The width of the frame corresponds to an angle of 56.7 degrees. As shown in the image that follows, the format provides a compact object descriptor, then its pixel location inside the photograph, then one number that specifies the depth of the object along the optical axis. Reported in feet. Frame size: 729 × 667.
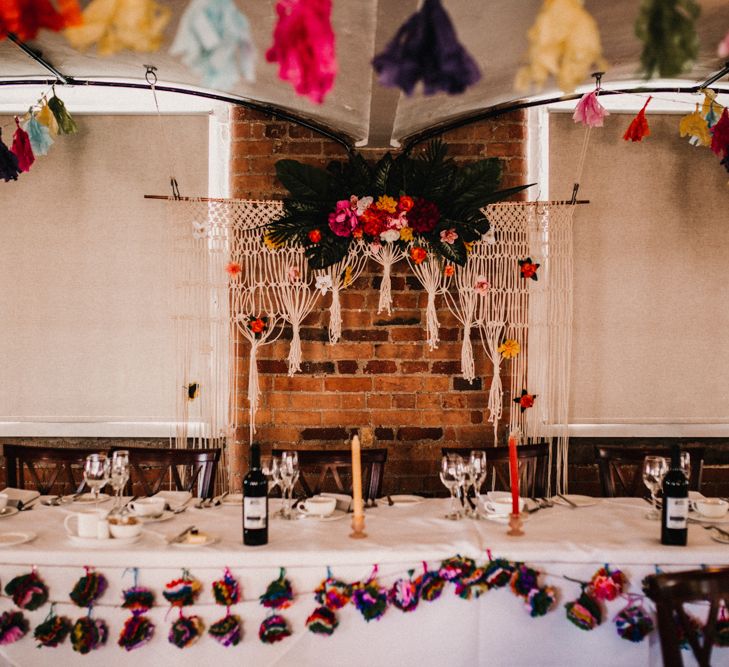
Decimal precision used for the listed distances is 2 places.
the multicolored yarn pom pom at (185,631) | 5.91
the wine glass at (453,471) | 7.24
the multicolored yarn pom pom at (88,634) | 5.92
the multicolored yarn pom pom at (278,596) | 6.00
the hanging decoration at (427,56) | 4.38
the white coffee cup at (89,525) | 6.41
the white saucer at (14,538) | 6.29
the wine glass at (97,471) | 7.39
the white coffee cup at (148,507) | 7.37
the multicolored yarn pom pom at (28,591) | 5.96
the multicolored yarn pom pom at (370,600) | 6.01
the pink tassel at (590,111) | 9.50
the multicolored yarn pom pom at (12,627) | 5.94
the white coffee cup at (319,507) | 7.47
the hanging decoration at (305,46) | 4.20
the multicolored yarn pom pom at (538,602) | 6.01
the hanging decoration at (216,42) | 4.36
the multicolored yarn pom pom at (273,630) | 5.96
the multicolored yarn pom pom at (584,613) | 6.00
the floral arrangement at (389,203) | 10.33
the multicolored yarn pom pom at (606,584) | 5.99
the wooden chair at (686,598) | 4.44
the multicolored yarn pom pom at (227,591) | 6.00
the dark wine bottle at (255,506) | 6.34
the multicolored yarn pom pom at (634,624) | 5.98
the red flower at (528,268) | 10.81
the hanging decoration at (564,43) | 4.51
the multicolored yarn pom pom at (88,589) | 5.97
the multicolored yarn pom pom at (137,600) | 5.99
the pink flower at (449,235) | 10.52
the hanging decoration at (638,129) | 9.48
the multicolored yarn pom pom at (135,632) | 5.91
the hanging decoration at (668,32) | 4.31
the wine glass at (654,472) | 7.35
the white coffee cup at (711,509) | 7.33
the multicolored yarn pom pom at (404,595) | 6.04
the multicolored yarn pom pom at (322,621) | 5.96
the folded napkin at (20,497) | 7.93
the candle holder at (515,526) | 6.72
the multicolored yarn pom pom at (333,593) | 6.03
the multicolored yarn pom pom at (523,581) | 6.04
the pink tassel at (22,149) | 9.76
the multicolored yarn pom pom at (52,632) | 5.93
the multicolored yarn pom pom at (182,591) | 5.98
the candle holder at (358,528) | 6.68
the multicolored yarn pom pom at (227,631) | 5.94
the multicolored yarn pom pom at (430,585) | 6.06
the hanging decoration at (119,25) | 4.41
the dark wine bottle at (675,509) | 6.38
